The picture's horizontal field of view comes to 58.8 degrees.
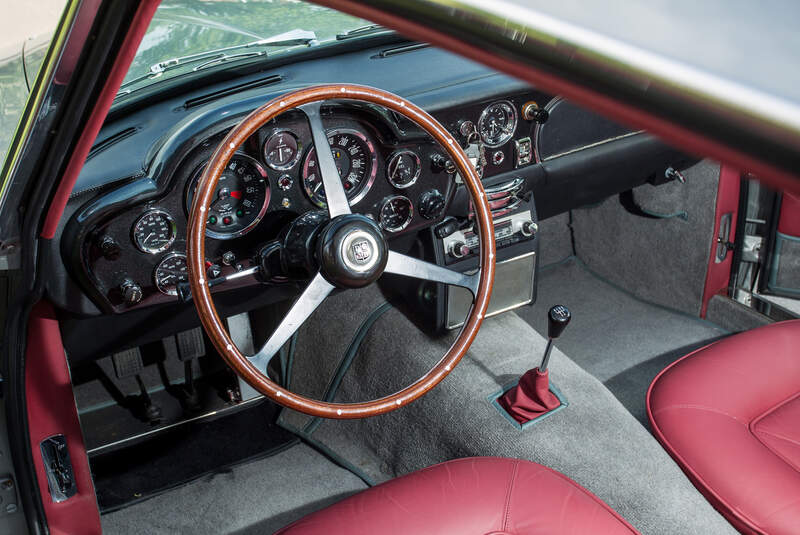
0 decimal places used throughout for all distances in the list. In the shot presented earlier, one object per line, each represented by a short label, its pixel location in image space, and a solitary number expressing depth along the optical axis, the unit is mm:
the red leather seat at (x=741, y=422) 1487
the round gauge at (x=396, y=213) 1904
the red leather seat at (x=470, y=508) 1271
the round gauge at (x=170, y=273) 1662
